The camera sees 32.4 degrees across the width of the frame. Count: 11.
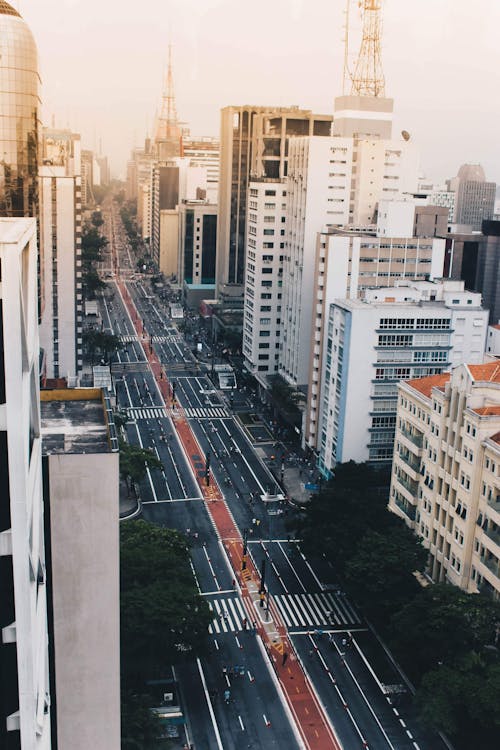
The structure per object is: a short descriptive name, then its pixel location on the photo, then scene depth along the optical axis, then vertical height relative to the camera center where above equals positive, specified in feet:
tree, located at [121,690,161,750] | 135.11 -84.03
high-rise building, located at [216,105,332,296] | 438.40 +13.72
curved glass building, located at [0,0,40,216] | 259.80 +22.02
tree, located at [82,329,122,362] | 403.34 -70.92
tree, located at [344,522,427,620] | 181.47 -78.25
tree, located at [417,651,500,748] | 145.38 -83.46
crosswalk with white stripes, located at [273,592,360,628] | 190.29 -91.77
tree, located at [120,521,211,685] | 159.63 -78.64
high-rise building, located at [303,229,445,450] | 278.05 -23.44
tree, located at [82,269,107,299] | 574.02 -62.16
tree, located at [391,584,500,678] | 160.97 -79.13
